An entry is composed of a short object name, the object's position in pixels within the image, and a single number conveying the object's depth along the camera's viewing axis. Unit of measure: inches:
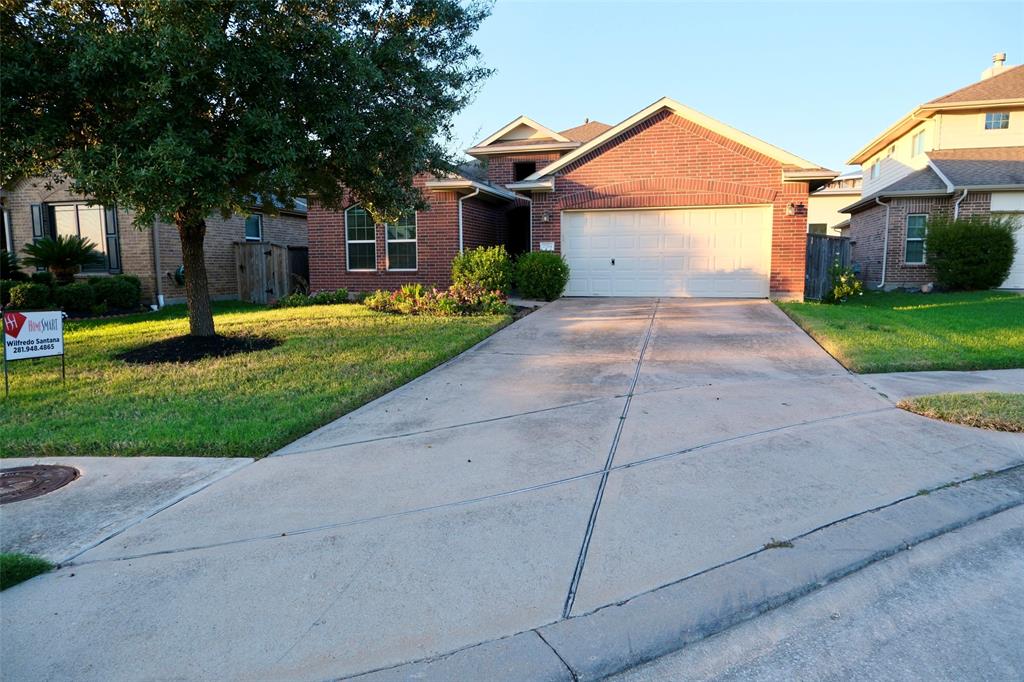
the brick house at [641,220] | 619.8
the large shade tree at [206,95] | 273.6
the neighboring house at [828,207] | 1275.8
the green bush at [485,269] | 564.1
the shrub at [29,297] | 542.6
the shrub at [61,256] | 590.6
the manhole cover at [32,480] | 177.8
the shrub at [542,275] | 615.5
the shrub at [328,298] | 664.4
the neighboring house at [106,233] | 665.6
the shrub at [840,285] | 619.2
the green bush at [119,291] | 595.2
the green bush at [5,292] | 554.9
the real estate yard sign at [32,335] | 268.2
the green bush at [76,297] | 563.8
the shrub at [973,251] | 714.2
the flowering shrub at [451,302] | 516.4
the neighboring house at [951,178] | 756.0
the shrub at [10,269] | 589.3
